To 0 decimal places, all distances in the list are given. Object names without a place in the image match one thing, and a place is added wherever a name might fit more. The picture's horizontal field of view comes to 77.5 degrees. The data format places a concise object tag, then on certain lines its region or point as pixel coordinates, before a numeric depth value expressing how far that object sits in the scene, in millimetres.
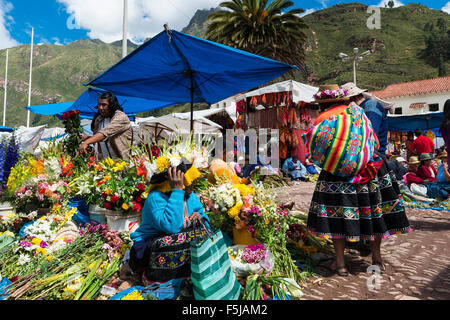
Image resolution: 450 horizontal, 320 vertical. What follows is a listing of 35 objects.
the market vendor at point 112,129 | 3722
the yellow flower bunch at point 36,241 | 2799
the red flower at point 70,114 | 3825
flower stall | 2240
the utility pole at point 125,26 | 8273
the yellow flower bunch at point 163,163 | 2354
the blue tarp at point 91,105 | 6668
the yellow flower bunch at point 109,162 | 3272
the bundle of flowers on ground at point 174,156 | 2355
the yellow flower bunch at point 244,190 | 2747
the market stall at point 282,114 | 9242
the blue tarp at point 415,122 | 13827
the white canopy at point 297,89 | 8328
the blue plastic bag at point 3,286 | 2016
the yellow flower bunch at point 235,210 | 2643
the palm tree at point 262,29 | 17844
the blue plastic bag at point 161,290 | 2043
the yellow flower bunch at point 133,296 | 1919
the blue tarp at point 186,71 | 3830
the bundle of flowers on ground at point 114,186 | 3070
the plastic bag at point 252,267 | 2377
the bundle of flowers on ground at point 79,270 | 2113
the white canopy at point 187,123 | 10406
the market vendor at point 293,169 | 9352
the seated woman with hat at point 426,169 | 6794
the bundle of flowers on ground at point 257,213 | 2607
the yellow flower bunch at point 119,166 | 3194
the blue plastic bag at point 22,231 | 3114
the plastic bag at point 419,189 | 6574
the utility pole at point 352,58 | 15995
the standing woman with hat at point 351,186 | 2455
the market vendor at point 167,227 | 2139
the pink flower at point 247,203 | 2641
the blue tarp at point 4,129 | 7409
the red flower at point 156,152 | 2719
